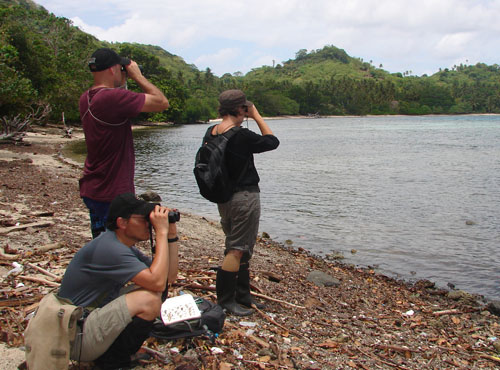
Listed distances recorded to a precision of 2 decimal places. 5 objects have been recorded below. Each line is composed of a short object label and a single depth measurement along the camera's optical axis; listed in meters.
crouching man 3.09
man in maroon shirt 3.64
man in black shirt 4.45
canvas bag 2.87
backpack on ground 3.81
